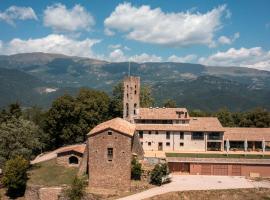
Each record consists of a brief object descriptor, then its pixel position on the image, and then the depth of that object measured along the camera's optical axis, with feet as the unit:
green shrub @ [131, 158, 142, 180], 175.01
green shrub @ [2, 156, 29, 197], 171.12
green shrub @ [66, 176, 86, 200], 161.38
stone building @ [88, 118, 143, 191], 170.19
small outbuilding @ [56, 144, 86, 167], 196.85
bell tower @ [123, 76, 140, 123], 240.73
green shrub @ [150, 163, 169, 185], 172.14
